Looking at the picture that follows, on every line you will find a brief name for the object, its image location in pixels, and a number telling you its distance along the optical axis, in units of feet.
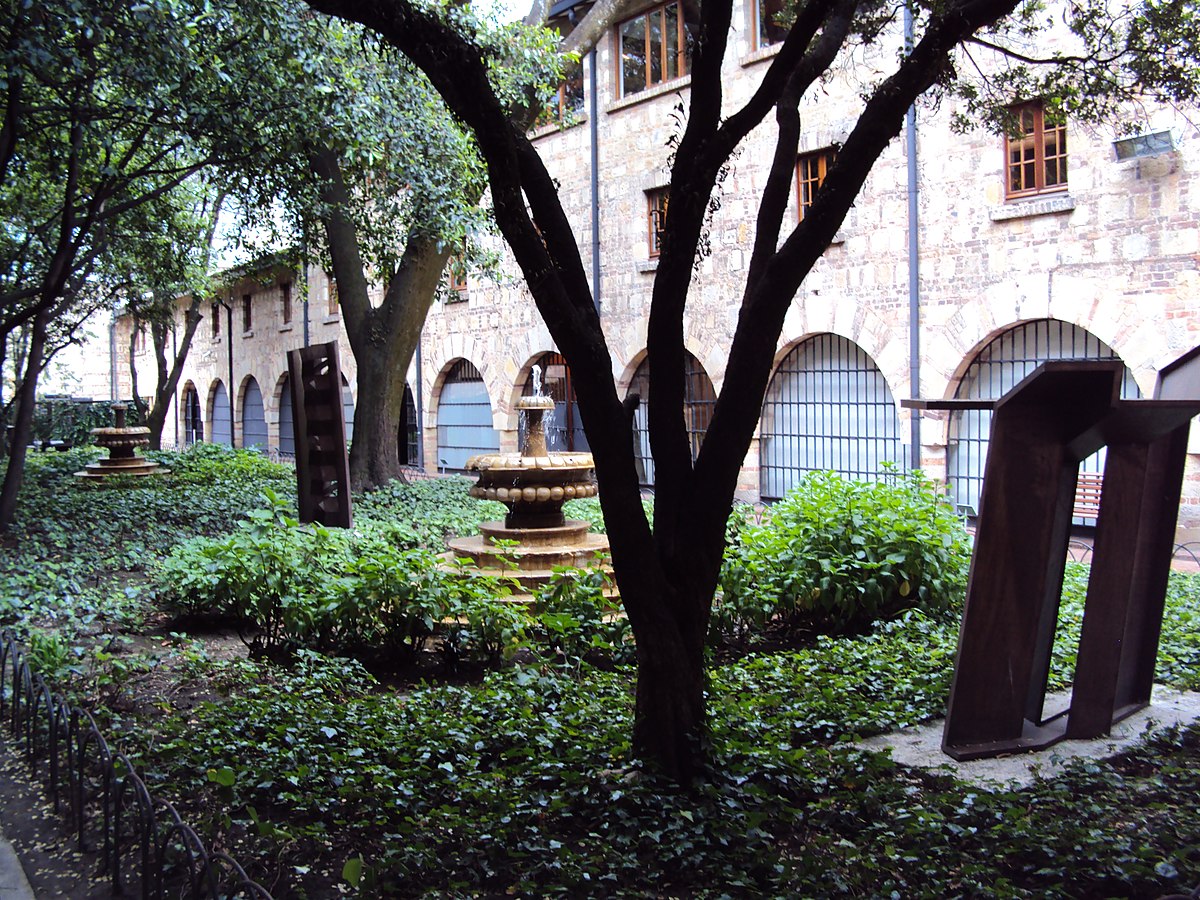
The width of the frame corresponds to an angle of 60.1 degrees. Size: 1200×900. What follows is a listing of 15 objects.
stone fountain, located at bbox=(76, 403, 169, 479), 65.41
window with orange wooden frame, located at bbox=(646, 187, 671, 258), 56.85
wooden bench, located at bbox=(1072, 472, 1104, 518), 40.60
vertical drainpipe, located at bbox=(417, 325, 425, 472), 76.38
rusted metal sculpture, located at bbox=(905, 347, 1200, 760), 14.57
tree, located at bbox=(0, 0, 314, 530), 25.45
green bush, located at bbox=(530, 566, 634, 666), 21.61
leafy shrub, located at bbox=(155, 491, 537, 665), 20.45
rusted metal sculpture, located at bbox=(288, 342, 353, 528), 34.83
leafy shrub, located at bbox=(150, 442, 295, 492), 58.54
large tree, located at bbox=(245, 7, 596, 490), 33.58
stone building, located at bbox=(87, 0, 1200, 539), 38.14
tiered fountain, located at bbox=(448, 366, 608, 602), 26.81
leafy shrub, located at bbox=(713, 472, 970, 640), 23.32
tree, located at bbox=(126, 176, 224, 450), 52.60
